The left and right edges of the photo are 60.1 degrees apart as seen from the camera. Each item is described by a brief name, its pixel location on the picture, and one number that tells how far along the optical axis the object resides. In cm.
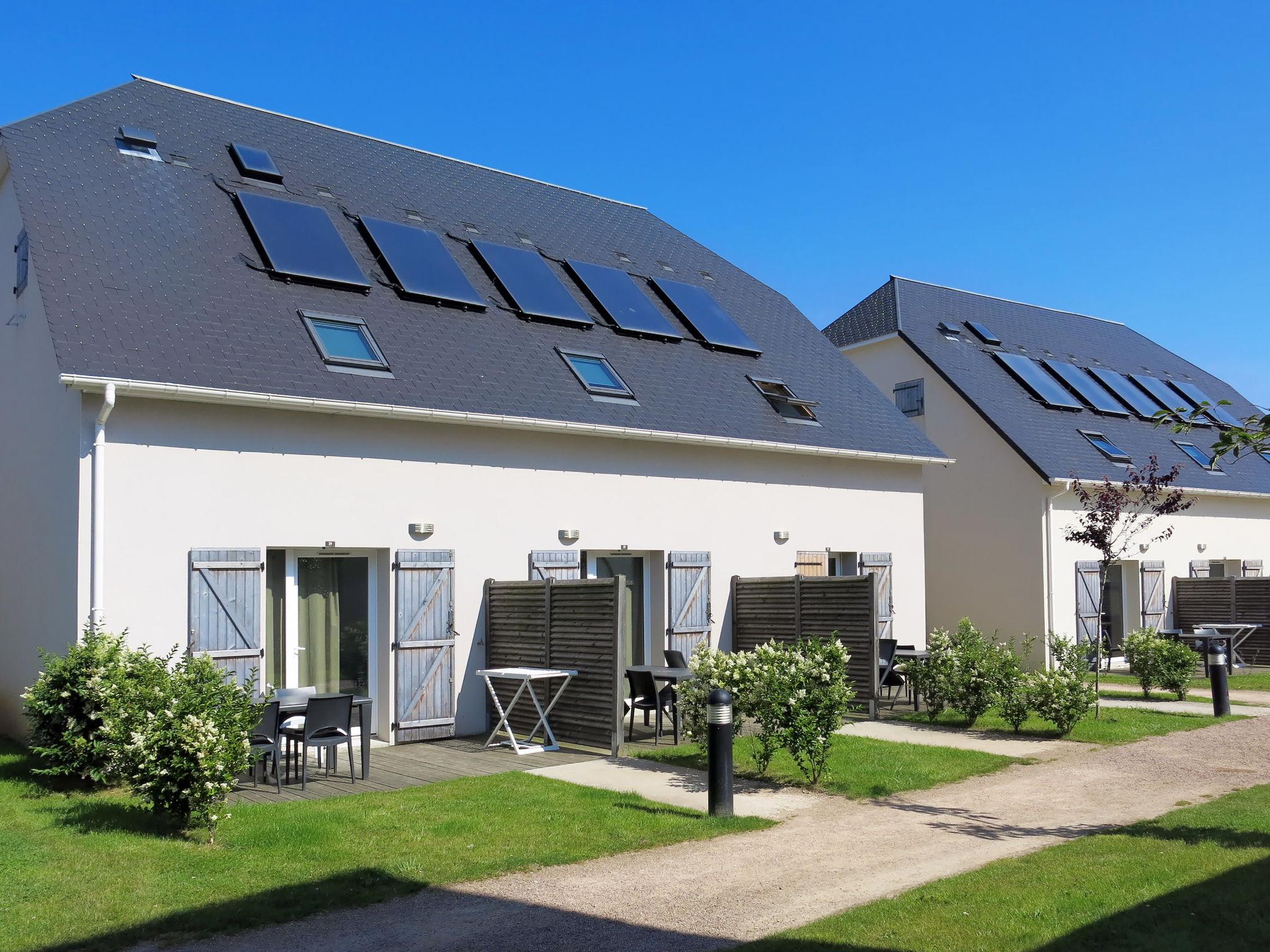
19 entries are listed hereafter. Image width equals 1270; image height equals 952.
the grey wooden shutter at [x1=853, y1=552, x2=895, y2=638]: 1528
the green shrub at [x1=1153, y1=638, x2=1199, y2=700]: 1489
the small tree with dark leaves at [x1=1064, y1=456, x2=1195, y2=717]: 1322
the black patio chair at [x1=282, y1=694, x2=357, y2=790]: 883
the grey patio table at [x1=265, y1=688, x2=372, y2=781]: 907
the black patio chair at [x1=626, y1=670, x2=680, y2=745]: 1125
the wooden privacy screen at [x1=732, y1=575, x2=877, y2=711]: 1238
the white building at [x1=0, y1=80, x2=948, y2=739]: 983
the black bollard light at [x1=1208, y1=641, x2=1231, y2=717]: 1306
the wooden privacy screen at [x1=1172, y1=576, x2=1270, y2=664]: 1944
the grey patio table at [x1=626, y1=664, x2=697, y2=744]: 1116
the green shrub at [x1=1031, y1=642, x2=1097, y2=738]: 1150
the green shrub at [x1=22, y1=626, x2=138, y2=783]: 830
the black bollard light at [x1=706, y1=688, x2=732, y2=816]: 798
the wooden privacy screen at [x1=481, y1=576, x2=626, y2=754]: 1027
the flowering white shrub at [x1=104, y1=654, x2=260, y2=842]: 707
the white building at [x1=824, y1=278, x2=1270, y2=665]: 1808
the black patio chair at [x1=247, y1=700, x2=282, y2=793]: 873
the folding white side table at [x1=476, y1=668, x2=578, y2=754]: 1030
